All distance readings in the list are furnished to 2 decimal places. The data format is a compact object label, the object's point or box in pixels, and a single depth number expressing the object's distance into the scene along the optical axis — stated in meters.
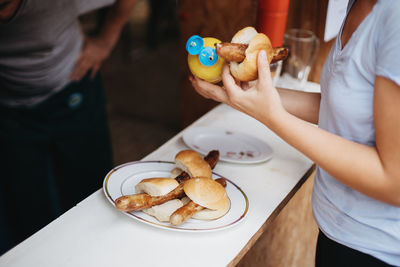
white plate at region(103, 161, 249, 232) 0.98
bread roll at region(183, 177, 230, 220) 0.98
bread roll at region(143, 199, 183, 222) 0.98
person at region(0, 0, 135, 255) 1.67
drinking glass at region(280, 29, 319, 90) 2.01
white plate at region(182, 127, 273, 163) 1.39
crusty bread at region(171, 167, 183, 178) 1.17
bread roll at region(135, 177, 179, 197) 1.01
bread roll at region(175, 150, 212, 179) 1.11
